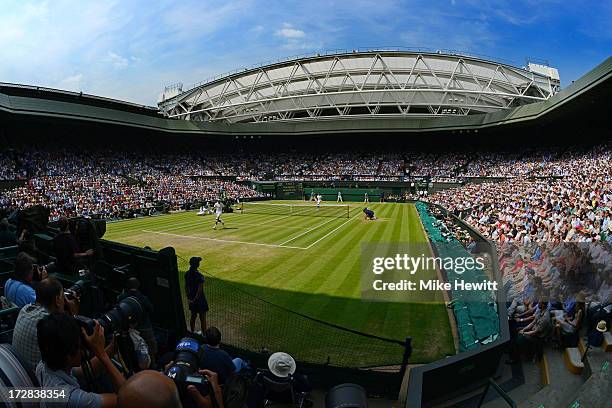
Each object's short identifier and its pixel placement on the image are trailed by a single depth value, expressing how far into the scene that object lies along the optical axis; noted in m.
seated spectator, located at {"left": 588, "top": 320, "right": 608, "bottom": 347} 7.16
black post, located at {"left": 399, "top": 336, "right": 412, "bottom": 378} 5.92
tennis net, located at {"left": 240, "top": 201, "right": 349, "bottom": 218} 34.72
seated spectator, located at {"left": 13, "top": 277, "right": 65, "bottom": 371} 2.90
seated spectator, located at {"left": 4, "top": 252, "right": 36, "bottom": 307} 4.34
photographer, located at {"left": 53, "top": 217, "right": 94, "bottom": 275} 5.62
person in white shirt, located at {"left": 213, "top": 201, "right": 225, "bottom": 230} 24.35
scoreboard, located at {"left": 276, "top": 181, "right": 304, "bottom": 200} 56.00
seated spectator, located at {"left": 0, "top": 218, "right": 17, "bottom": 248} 7.58
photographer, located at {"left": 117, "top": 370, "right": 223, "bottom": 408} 2.01
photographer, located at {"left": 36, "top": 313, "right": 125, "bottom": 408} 2.47
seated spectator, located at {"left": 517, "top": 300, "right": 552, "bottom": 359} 7.43
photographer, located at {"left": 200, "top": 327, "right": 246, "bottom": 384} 4.28
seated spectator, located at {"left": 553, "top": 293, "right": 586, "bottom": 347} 7.53
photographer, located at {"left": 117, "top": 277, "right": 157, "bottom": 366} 4.89
